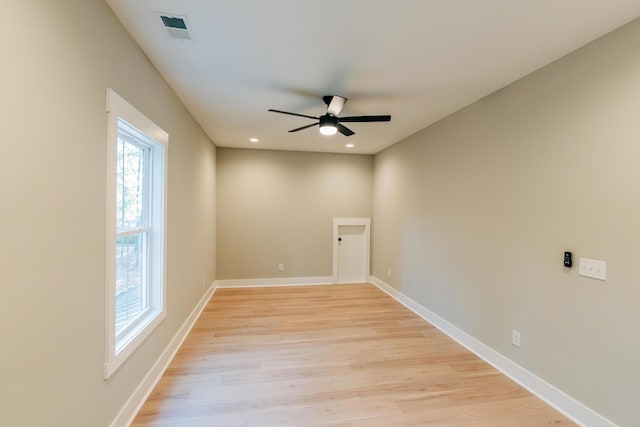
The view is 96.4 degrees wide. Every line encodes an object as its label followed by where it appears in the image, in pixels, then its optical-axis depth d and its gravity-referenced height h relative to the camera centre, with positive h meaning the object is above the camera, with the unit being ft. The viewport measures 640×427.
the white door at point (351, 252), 18.71 -2.62
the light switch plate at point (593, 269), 6.21 -1.20
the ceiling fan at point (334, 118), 9.05 +3.07
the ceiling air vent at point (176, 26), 5.66 +3.82
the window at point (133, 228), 5.62 -0.45
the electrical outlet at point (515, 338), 8.21 -3.58
